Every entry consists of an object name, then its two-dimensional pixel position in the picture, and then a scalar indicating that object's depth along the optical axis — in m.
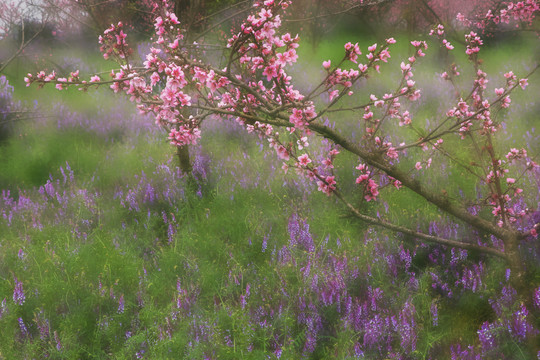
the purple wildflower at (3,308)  5.81
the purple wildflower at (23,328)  5.58
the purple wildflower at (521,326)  4.90
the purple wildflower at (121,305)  5.79
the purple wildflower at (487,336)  4.91
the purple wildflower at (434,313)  5.39
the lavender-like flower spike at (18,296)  5.93
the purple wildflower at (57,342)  5.33
